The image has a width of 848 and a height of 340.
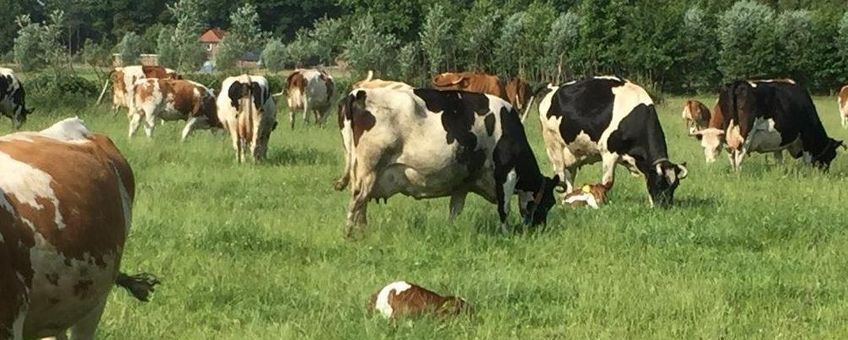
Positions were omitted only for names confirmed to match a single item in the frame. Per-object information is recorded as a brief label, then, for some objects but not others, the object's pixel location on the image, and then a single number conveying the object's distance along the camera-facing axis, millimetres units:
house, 103938
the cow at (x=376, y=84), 21078
